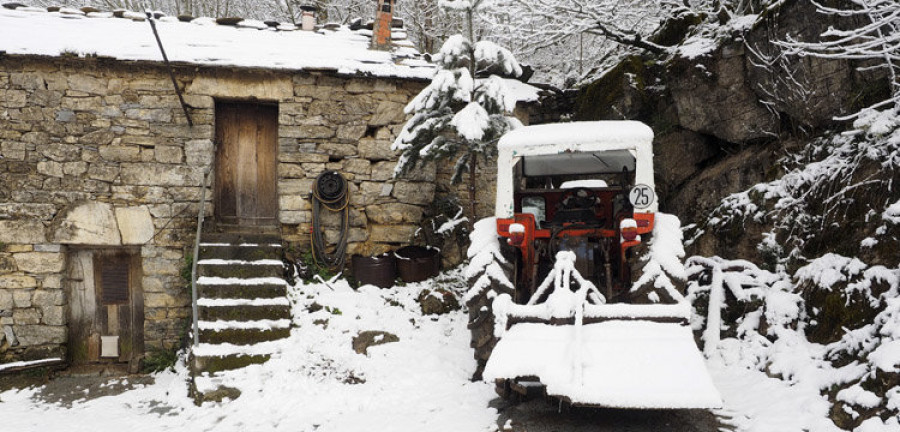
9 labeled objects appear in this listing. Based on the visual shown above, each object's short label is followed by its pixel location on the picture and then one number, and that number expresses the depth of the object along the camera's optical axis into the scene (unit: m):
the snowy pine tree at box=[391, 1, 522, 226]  5.36
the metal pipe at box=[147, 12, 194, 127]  5.64
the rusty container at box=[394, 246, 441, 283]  6.30
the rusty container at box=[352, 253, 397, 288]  6.24
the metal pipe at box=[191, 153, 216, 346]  5.04
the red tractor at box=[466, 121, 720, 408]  2.92
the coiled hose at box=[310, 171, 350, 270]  6.36
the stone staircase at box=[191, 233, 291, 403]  4.88
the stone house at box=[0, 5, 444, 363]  5.96
